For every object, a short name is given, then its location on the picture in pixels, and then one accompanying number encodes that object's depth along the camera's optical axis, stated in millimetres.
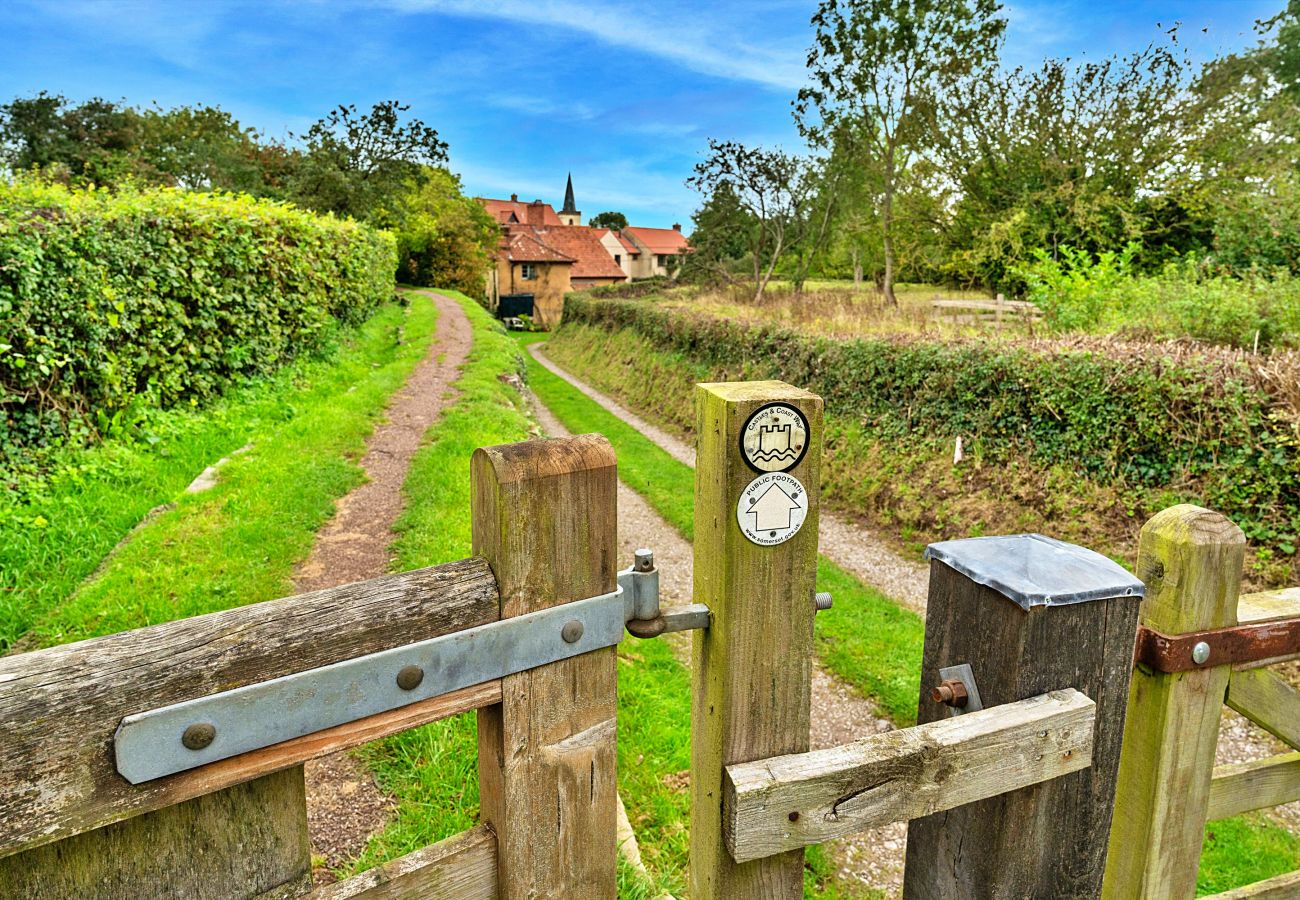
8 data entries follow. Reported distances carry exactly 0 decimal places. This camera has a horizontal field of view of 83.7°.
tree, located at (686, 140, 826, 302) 24750
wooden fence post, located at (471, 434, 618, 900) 1161
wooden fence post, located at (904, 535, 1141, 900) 1431
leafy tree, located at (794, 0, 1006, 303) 21359
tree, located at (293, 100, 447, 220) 37938
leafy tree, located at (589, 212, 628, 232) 101938
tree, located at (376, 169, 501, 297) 43344
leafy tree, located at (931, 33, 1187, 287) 19609
